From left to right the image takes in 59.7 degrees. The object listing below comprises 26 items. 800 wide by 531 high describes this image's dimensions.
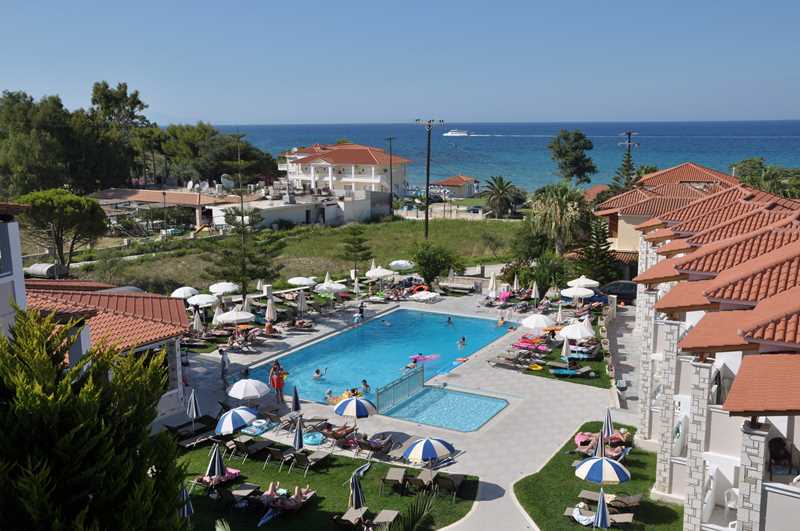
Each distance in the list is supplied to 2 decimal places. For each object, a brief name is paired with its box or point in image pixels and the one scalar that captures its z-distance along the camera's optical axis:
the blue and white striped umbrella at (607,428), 17.36
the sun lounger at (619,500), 14.31
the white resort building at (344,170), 85.44
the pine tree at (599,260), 35.56
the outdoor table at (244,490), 14.80
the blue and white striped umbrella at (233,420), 17.03
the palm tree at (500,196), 69.94
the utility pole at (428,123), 46.89
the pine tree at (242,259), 31.97
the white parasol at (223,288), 30.20
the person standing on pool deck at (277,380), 21.66
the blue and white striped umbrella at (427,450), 15.67
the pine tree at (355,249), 37.00
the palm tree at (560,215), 39.53
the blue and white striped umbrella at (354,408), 18.02
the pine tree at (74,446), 7.27
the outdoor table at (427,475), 15.39
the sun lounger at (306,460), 16.73
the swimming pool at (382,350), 25.45
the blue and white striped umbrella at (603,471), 14.29
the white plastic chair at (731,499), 11.52
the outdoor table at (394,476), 15.57
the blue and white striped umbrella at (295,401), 20.20
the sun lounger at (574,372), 23.83
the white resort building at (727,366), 8.91
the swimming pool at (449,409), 20.44
